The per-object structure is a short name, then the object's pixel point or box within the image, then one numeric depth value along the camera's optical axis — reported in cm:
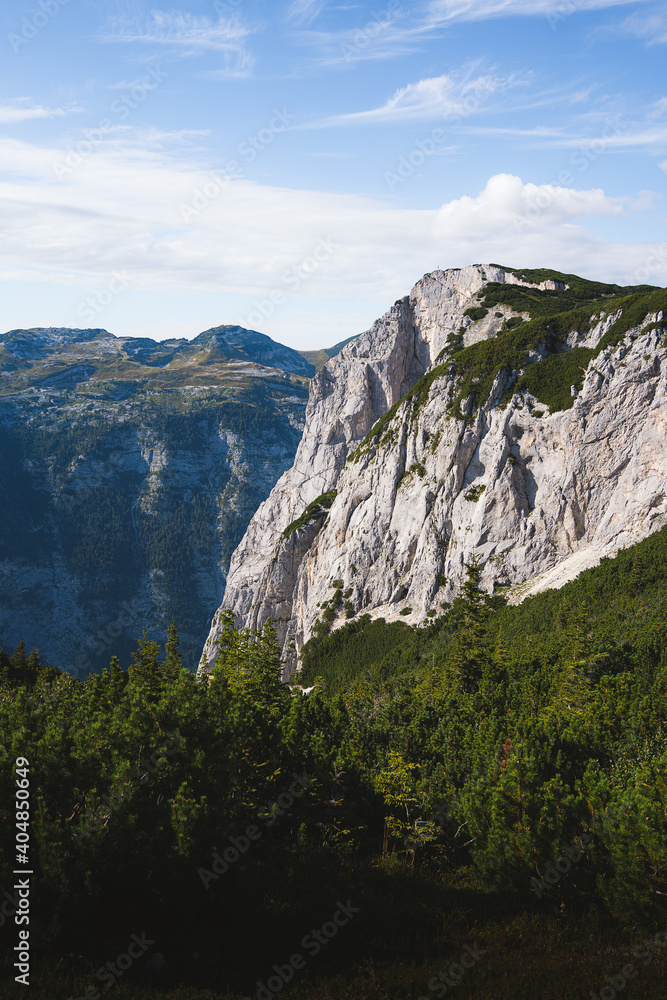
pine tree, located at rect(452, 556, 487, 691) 4809
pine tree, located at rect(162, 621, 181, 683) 3794
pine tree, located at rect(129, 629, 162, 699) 3723
